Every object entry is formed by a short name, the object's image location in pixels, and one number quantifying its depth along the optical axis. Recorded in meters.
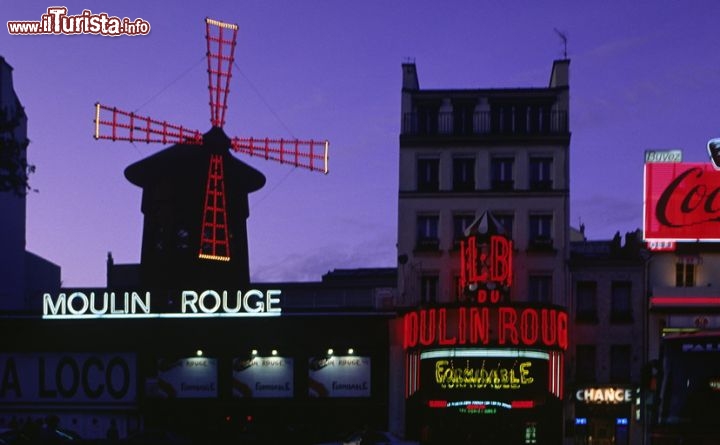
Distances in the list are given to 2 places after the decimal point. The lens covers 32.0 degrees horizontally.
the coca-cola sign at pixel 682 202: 52.56
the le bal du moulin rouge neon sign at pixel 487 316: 49.00
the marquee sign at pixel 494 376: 49.47
